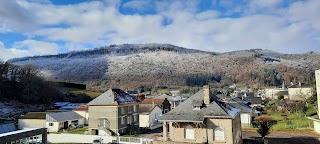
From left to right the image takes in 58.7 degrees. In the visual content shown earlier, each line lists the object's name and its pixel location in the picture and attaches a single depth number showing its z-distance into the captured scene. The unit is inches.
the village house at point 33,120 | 1753.2
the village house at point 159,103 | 1954.4
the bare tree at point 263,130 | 1146.3
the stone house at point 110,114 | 1432.1
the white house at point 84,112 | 1939.0
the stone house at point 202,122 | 969.5
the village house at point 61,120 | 1672.0
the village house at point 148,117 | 1770.4
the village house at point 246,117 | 1710.1
